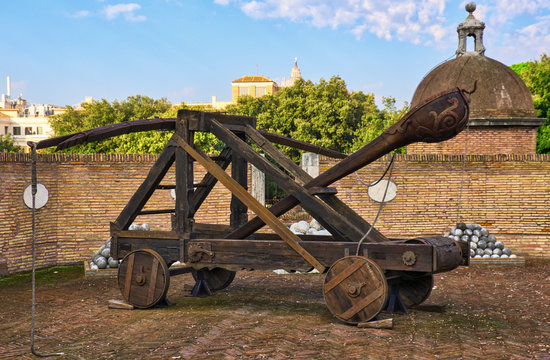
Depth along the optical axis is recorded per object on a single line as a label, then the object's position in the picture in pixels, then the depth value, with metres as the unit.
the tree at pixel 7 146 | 53.87
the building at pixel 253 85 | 101.57
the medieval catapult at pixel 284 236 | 6.06
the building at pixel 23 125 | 81.41
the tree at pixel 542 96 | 26.70
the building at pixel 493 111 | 16.47
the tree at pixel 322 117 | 39.72
